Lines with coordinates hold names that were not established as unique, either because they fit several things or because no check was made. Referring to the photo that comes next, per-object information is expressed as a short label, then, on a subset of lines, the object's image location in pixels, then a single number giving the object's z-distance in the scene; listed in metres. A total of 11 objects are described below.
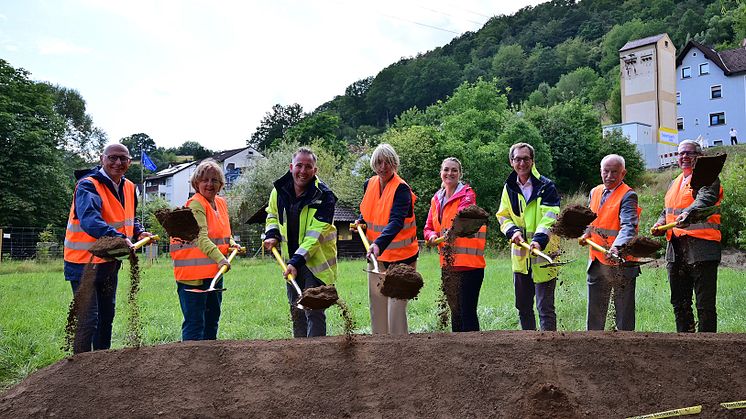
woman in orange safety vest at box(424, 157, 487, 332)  4.37
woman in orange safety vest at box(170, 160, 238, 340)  4.11
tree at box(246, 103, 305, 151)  76.44
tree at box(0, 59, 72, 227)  28.06
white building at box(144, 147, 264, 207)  59.19
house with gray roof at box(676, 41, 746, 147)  38.25
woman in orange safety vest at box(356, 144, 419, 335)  4.39
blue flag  31.24
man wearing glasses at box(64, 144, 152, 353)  4.07
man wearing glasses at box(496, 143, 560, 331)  4.38
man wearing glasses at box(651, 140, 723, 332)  4.45
